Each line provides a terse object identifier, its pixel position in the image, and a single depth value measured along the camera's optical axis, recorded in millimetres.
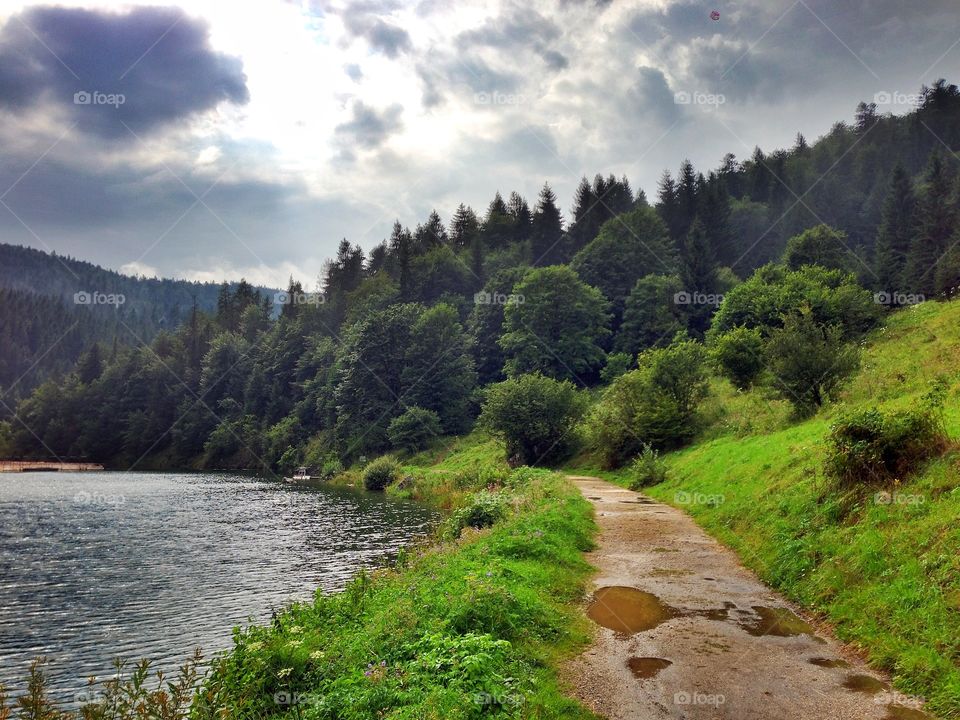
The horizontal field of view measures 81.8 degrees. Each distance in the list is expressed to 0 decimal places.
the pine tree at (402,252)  111688
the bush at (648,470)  31609
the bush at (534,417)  49625
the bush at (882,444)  12789
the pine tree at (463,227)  127000
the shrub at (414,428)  74438
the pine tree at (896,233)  64062
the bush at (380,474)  57156
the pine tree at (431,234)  132375
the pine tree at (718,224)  99625
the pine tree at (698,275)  82375
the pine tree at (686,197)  108250
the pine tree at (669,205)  109994
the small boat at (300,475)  72906
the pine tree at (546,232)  111062
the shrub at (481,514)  21912
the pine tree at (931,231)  57938
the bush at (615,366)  73562
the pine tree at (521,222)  121125
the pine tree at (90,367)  138000
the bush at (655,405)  37938
